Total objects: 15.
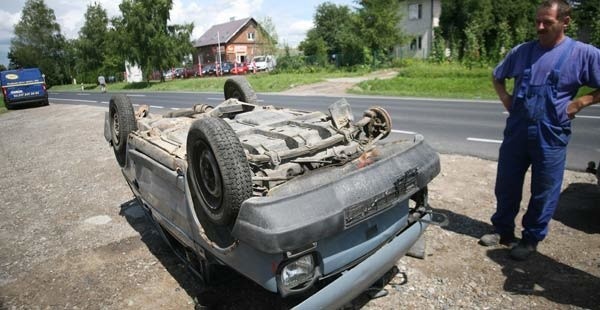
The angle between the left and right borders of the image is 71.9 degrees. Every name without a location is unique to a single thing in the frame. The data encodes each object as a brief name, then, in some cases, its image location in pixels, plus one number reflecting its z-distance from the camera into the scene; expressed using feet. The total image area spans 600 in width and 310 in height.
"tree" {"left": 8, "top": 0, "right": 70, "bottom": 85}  189.98
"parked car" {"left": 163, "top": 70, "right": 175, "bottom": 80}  162.55
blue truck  72.69
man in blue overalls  10.63
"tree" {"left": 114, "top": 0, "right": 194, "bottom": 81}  121.70
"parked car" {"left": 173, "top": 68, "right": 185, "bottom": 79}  163.71
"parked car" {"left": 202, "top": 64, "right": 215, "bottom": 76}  153.24
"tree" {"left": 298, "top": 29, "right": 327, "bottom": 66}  168.20
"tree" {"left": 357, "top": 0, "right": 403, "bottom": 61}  101.91
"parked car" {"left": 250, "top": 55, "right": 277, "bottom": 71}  139.08
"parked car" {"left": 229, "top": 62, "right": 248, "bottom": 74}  142.31
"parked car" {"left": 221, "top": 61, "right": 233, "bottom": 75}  147.13
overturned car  7.54
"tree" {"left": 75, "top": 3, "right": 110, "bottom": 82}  168.55
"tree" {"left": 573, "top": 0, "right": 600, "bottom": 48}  101.30
